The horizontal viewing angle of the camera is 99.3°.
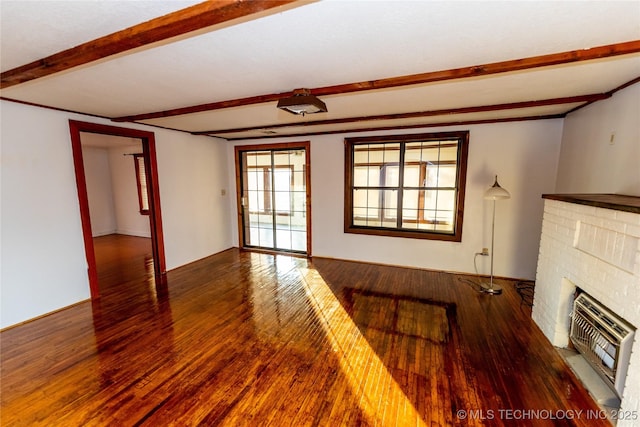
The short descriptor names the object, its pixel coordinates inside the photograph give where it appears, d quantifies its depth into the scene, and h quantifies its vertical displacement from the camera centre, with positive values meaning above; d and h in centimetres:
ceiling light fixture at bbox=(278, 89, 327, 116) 231 +67
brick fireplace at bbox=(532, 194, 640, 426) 170 -64
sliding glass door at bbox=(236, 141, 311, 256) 548 -32
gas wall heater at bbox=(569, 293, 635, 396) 181 -116
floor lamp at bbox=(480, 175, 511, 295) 350 -51
